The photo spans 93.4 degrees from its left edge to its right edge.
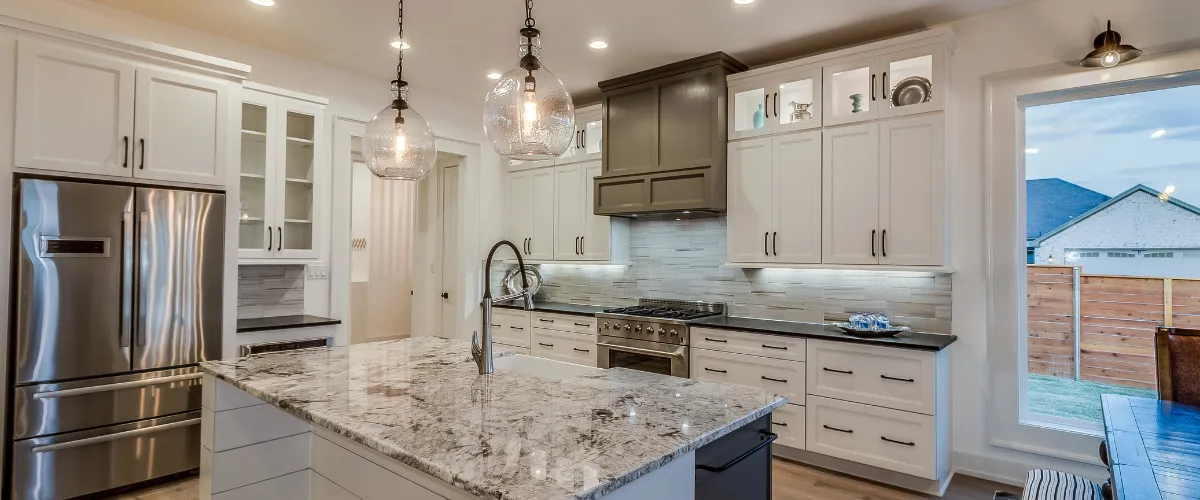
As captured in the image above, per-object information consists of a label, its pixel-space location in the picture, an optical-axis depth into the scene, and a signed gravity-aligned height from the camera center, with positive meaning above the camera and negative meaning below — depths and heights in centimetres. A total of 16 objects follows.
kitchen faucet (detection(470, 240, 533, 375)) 205 -34
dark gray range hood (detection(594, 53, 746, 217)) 397 +87
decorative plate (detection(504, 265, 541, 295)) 530 -21
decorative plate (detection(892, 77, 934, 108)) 335 +101
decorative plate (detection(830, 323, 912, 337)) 329 -43
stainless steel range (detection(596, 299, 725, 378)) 390 -57
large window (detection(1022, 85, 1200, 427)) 291 +11
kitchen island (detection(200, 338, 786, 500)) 117 -43
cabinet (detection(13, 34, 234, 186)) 274 +70
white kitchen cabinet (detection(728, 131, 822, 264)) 363 +39
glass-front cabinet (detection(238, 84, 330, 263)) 372 +52
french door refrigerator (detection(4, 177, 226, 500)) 271 -42
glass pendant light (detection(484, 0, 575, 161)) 196 +52
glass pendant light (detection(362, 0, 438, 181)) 243 +49
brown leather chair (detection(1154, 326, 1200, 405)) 204 -38
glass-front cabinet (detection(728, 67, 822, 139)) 365 +105
